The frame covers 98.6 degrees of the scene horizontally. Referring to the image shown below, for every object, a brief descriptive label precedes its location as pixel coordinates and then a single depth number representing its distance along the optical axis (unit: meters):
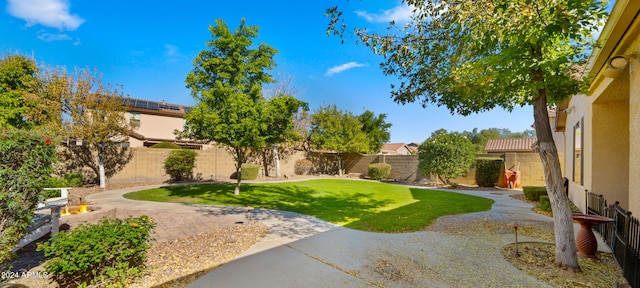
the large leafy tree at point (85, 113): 11.89
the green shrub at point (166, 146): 18.23
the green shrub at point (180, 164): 15.66
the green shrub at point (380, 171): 20.09
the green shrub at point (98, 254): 3.07
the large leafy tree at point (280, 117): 10.79
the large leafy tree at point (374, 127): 34.53
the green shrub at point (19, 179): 3.09
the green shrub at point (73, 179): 12.47
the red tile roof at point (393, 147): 49.00
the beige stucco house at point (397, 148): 48.38
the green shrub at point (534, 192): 10.61
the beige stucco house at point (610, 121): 3.88
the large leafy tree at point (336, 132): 22.53
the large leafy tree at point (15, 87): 13.42
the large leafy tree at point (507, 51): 3.42
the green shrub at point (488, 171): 15.87
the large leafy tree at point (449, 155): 15.86
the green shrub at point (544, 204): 8.53
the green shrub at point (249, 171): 18.28
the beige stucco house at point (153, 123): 22.87
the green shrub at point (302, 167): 22.56
